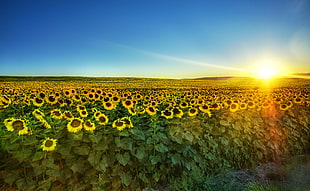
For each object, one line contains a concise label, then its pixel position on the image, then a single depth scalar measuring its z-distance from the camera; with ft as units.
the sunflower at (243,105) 11.57
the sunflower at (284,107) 13.02
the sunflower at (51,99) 10.76
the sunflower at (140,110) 9.47
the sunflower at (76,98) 11.96
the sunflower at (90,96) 12.34
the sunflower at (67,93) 12.71
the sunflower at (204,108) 10.04
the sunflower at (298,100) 14.80
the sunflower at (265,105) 12.58
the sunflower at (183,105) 10.57
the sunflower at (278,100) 14.09
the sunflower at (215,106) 10.64
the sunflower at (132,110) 9.17
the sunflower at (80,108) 9.48
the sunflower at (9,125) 7.00
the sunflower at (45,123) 7.41
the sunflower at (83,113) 8.87
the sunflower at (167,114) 9.05
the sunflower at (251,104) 12.01
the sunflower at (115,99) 11.37
